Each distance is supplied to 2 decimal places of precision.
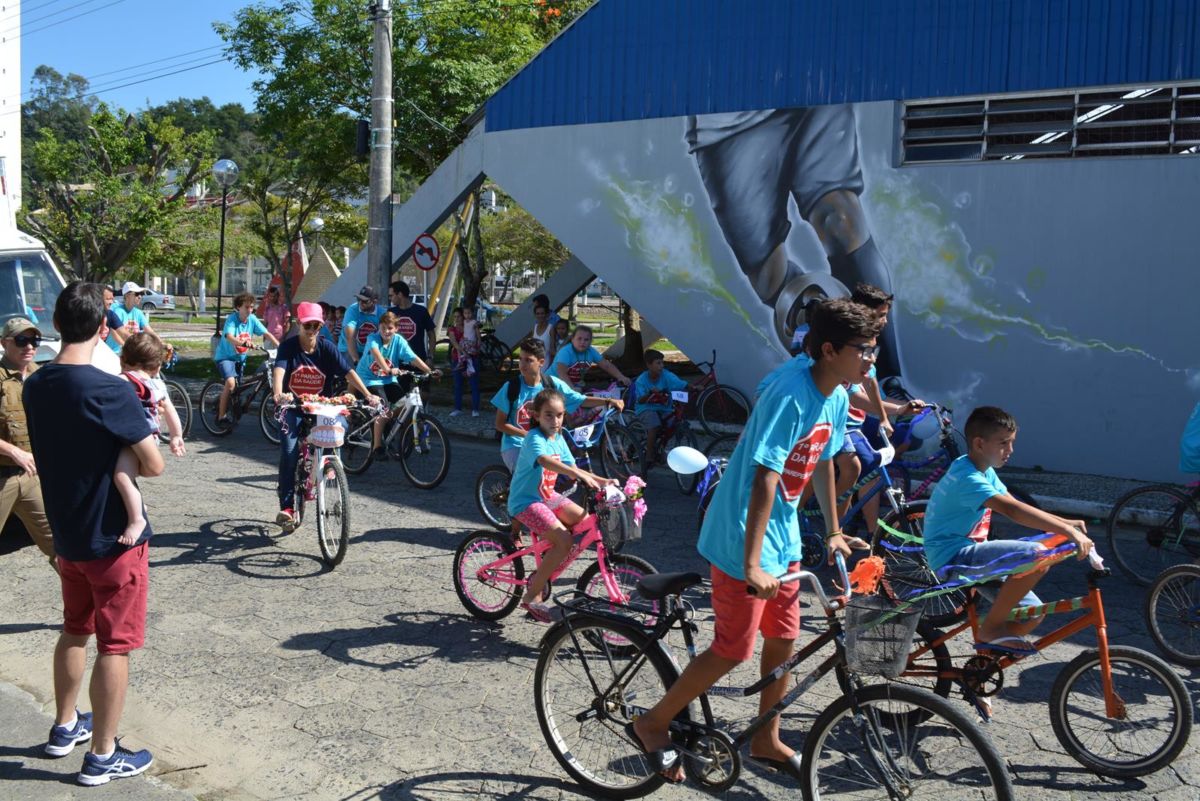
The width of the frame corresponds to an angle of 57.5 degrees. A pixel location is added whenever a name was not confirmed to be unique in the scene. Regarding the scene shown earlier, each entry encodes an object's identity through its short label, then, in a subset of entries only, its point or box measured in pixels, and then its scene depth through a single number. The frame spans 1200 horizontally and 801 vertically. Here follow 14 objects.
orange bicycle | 4.32
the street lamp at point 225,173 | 19.44
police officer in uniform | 5.80
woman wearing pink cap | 8.13
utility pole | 15.70
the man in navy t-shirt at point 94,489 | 4.06
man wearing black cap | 12.31
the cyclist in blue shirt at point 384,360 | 11.05
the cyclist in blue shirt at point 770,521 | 3.59
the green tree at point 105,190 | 26.75
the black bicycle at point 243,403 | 12.67
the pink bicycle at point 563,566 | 5.62
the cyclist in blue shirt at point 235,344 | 12.78
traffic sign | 16.53
